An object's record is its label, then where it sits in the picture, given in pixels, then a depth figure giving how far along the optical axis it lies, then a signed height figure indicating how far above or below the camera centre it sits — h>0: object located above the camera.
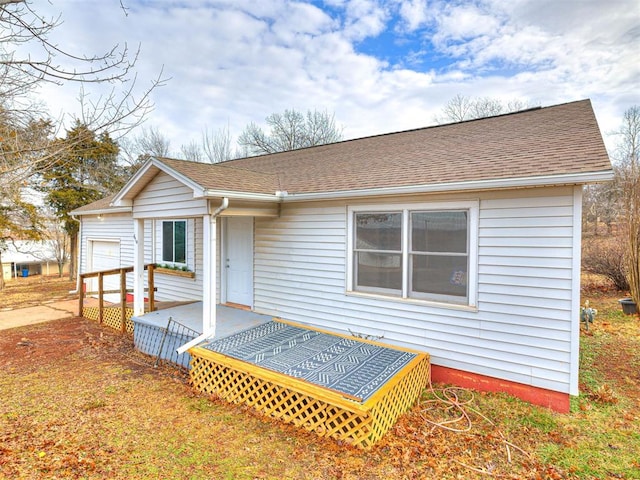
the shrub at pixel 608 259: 11.12 -0.87
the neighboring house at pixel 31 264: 26.41 -3.03
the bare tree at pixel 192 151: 26.07 +6.50
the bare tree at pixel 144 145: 24.20 +6.82
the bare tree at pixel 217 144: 24.39 +6.67
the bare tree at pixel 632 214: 8.73 +0.59
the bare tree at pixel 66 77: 3.21 +1.68
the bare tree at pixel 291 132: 25.05 +7.85
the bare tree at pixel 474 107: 22.09 +8.72
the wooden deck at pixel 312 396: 3.44 -2.01
